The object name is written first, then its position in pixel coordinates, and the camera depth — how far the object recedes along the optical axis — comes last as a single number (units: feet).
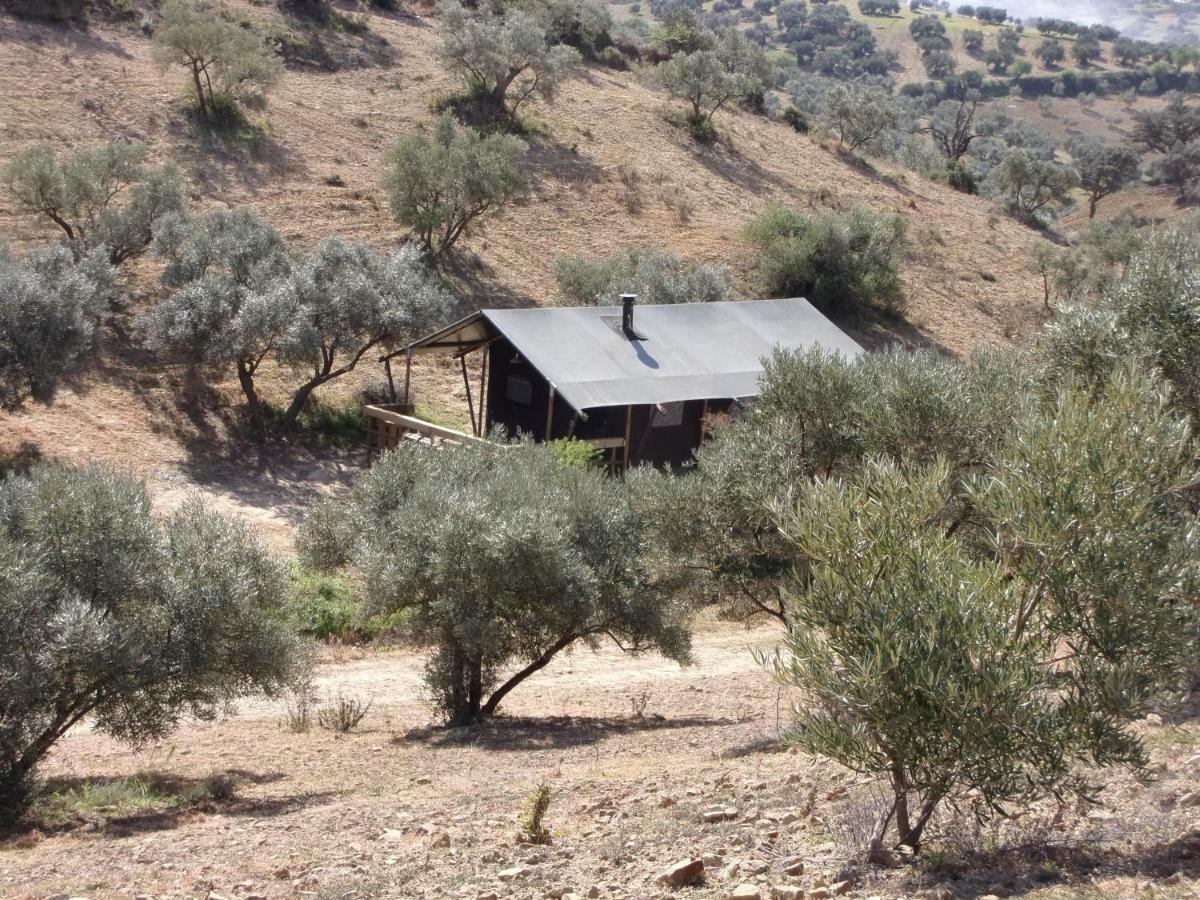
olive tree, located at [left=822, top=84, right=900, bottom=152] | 183.73
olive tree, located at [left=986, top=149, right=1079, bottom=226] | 182.19
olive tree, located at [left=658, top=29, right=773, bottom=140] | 168.14
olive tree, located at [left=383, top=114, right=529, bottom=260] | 117.60
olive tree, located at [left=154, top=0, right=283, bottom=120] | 130.41
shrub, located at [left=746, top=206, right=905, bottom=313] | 131.03
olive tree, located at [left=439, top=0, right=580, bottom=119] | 149.89
